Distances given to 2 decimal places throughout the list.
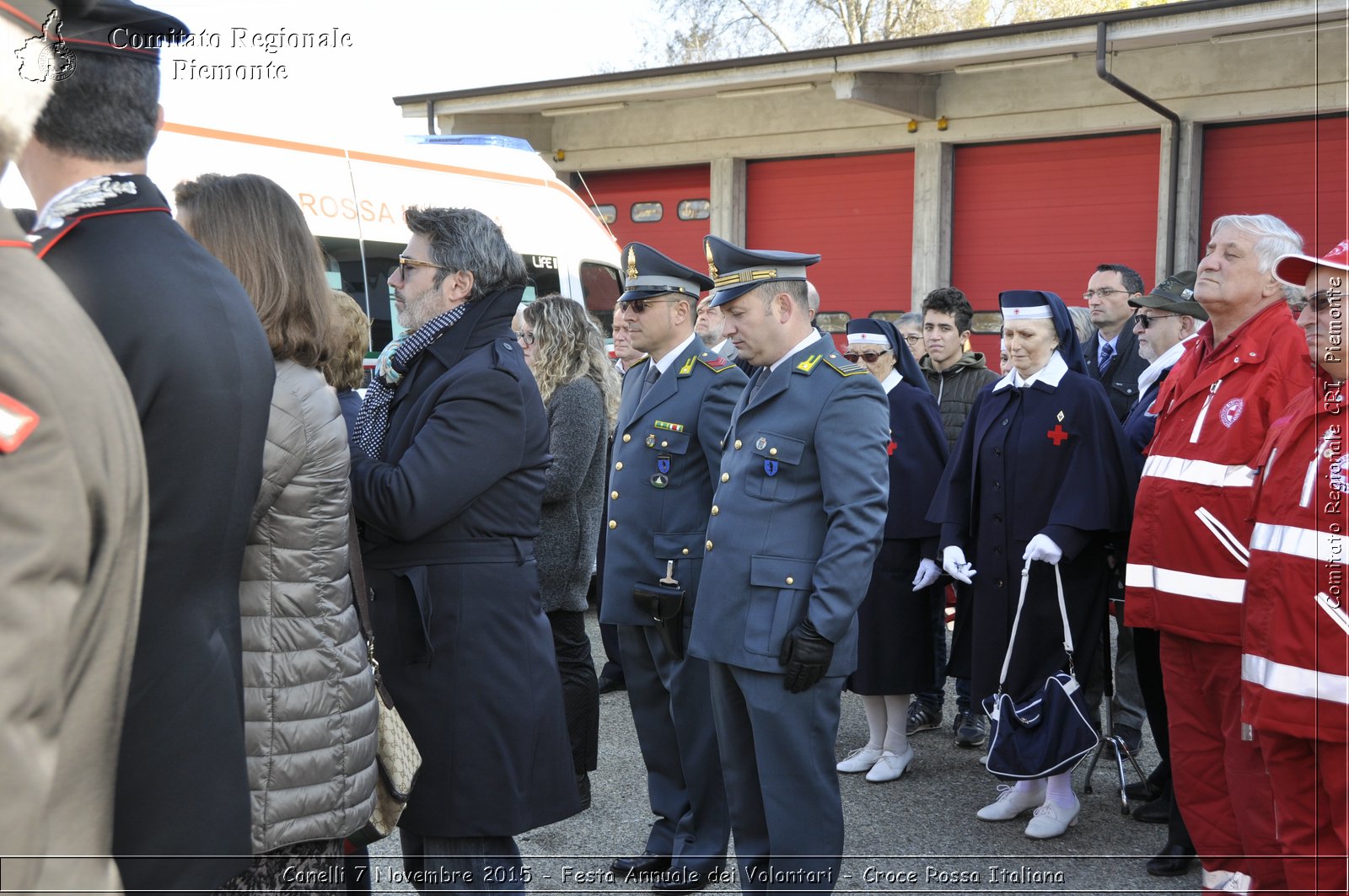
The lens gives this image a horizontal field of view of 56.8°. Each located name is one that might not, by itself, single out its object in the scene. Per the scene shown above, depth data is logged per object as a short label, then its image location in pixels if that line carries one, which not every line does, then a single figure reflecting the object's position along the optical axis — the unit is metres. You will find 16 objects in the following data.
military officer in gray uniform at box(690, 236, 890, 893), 3.53
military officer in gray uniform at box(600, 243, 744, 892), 4.29
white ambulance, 7.34
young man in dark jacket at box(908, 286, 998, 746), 6.67
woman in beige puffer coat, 2.30
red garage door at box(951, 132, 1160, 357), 12.42
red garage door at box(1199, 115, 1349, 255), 11.20
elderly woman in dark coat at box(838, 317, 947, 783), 5.45
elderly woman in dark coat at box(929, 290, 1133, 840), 4.68
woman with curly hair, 4.93
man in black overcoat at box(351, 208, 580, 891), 2.94
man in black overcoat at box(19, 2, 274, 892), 1.74
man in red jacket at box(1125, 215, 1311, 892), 3.72
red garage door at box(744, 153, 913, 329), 14.05
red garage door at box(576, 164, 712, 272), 15.27
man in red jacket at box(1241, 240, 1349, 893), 2.84
